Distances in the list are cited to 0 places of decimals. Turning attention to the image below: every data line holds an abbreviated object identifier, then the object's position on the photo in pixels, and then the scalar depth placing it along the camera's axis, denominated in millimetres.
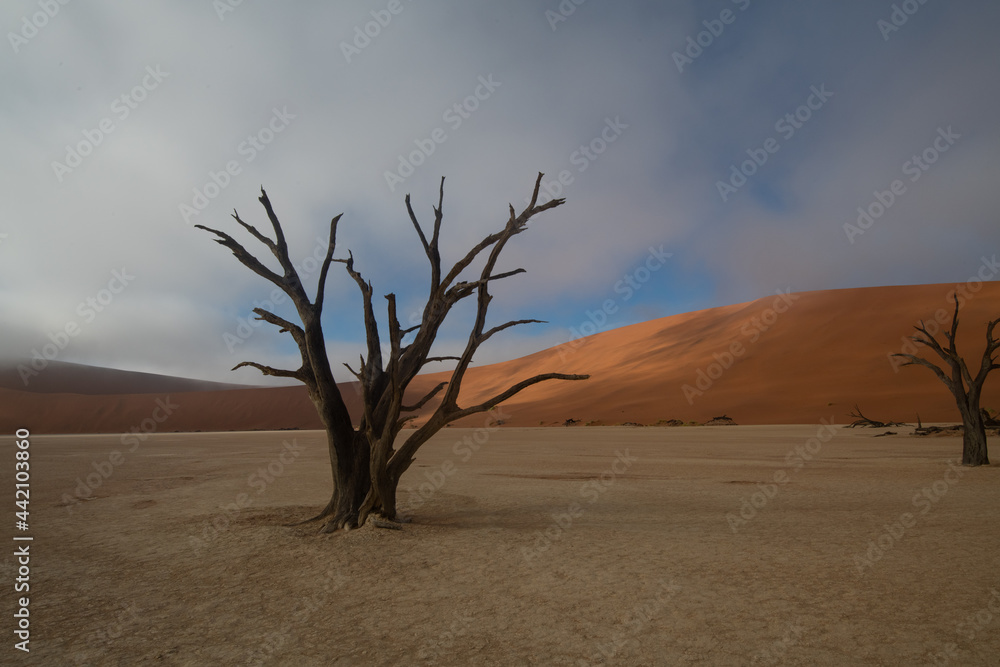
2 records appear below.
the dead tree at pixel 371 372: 6820
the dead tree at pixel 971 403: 12445
